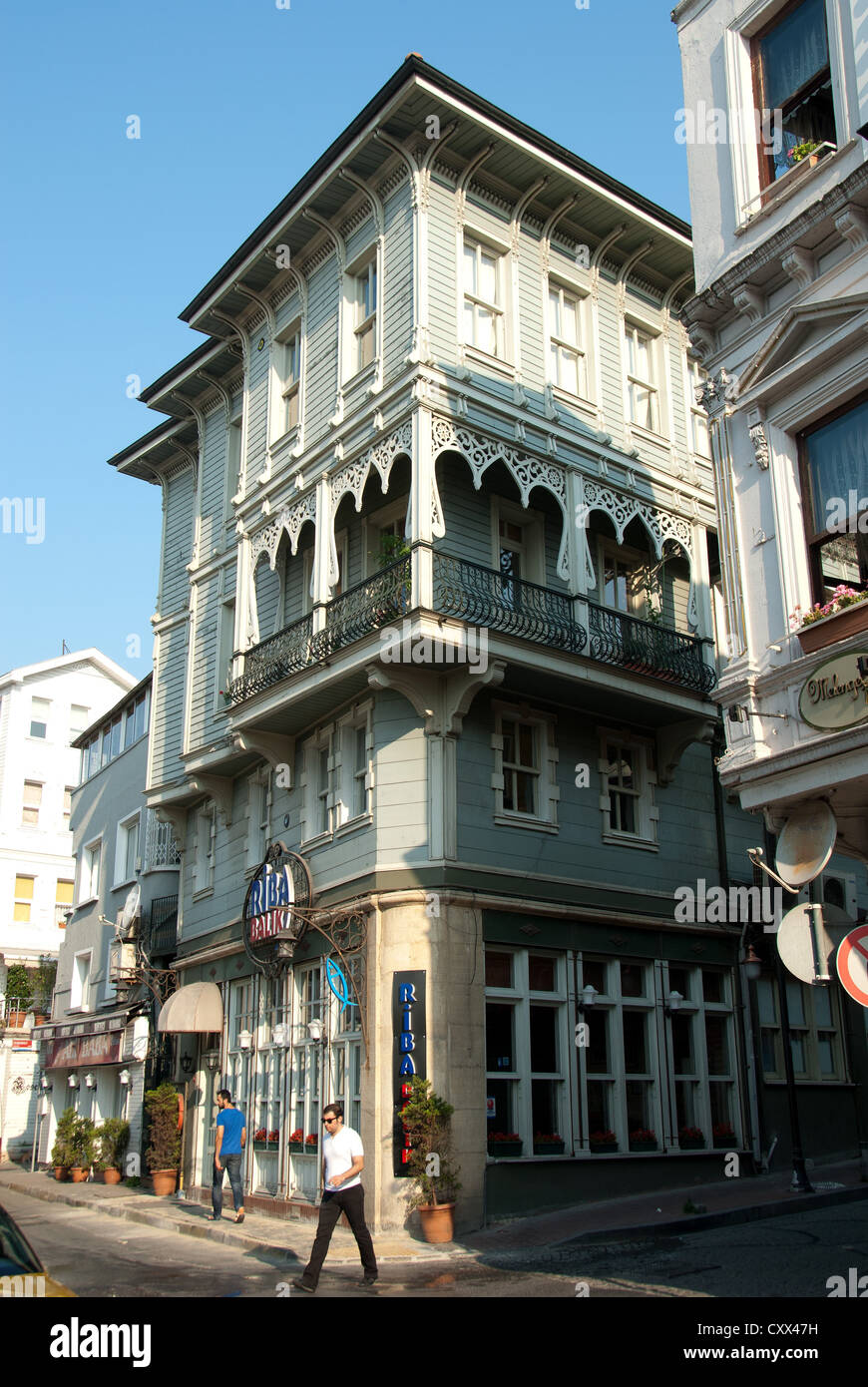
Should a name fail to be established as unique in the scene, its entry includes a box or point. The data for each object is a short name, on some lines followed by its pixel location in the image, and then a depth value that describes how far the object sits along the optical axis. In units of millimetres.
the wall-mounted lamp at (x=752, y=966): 19016
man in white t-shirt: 11258
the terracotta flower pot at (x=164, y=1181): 23141
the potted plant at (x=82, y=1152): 27375
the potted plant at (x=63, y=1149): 27922
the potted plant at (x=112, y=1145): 26547
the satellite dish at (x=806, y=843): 11141
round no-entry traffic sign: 9250
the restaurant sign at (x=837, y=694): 10680
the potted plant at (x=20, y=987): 43594
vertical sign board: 16172
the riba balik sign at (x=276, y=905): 19156
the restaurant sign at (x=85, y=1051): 28453
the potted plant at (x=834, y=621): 10906
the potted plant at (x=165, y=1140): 23172
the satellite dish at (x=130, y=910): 28961
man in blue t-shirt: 16781
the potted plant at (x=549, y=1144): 17344
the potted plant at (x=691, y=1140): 19391
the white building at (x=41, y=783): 46250
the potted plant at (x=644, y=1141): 18734
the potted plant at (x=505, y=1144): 16750
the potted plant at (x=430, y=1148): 15406
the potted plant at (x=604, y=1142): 18062
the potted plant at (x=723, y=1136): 19952
